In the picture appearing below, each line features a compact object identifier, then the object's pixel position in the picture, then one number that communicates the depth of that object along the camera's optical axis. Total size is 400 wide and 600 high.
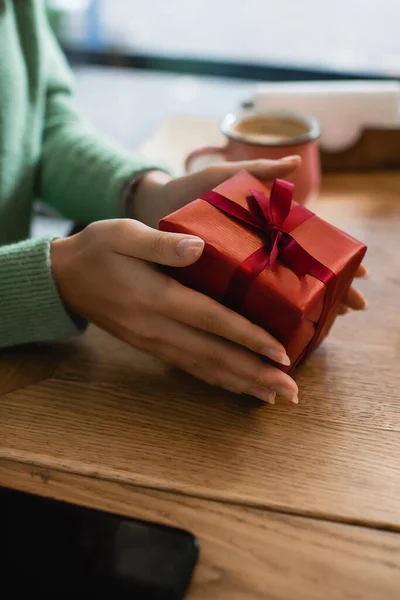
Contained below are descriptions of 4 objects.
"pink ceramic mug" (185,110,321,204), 0.71
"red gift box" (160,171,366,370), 0.44
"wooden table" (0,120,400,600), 0.39
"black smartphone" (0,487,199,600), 0.37
